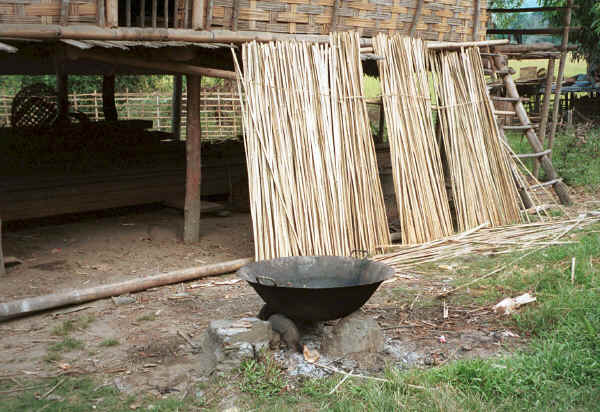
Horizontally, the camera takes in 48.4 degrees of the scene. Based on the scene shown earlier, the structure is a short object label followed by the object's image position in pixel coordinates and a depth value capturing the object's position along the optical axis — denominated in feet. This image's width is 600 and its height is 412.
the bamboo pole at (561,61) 29.81
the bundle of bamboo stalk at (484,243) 19.35
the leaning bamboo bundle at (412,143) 20.94
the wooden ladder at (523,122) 26.13
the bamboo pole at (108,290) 14.78
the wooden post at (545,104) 30.50
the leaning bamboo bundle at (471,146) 22.70
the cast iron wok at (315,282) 11.69
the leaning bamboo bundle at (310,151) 17.98
